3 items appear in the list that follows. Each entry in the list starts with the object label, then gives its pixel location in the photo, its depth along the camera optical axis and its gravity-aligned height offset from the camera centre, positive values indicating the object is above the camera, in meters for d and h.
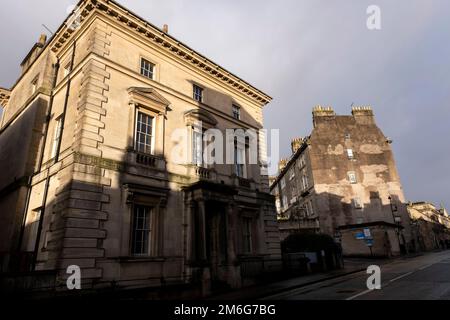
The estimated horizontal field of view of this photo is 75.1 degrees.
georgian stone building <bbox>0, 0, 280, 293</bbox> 11.77 +4.05
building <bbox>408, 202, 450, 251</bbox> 47.47 +4.37
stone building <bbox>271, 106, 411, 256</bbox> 37.61 +9.15
